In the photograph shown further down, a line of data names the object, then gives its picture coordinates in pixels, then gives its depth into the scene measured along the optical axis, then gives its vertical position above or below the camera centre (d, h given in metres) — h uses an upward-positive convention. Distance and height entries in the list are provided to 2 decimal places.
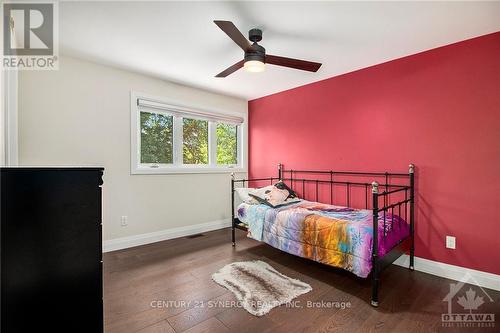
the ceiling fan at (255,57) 1.64 +0.88
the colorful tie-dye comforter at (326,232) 1.95 -0.64
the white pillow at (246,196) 3.11 -0.42
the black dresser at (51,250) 0.81 -0.31
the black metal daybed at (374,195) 1.87 -0.37
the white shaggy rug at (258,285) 1.84 -1.05
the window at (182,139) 3.16 +0.39
